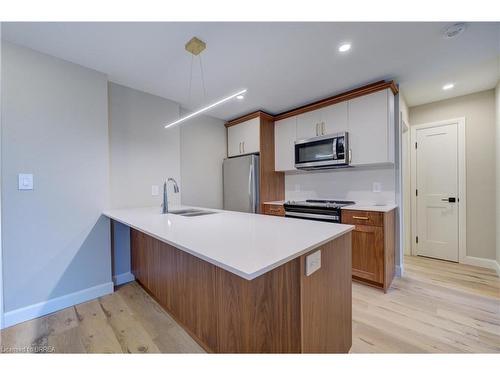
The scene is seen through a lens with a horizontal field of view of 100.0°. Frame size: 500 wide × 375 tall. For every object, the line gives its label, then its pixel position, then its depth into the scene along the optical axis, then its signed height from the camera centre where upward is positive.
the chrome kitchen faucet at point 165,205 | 2.05 -0.18
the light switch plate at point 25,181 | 1.73 +0.07
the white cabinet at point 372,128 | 2.40 +0.67
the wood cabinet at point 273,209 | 3.08 -0.36
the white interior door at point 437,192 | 2.98 -0.13
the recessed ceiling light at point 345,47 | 1.78 +1.19
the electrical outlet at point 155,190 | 2.70 -0.04
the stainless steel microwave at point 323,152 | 2.62 +0.45
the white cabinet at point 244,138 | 3.38 +0.82
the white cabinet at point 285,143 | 3.29 +0.69
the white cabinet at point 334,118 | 2.73 +0.89
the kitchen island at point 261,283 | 0.93 -0.52
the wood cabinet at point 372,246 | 2.17 -0.67
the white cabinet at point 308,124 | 2.99 +0.90
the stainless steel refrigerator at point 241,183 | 3.25 +0.05
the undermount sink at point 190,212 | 2.04 -0.26
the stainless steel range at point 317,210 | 2.46 -0.31
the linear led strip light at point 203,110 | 1.69 +0.70
